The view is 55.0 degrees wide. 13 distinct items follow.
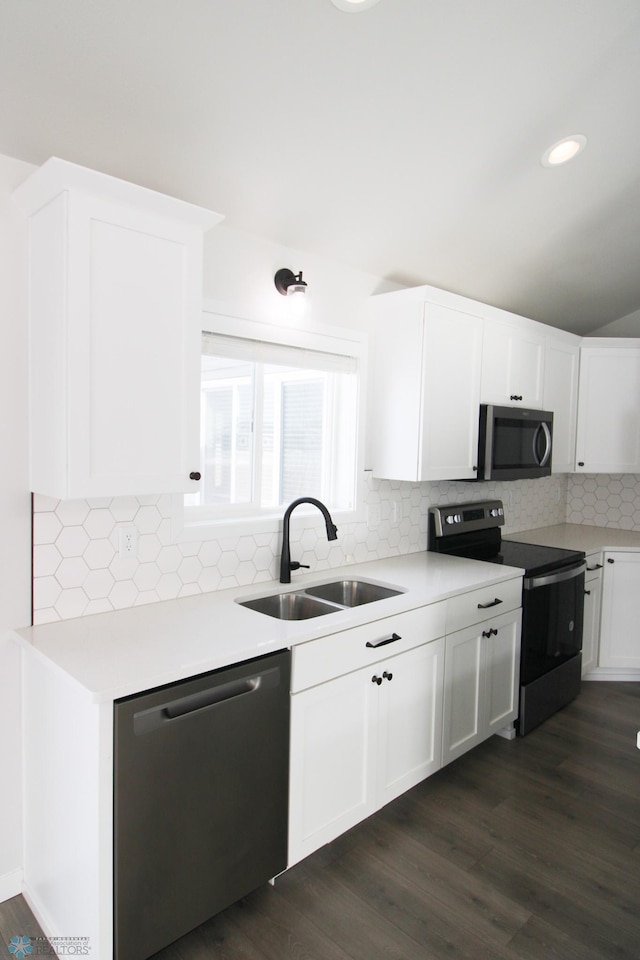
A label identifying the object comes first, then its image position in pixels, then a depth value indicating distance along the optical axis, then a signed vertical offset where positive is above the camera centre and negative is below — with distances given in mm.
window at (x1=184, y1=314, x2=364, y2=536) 2537 +158
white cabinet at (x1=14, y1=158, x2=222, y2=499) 1657 +337
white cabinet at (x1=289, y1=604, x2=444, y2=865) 2006 -1012
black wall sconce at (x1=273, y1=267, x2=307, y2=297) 2525 +723
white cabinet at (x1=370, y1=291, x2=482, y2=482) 2885 +342
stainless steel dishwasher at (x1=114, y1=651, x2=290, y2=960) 1533 -942
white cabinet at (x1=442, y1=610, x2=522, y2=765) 2645 -1012
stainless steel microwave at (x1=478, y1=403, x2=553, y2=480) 3221 +97
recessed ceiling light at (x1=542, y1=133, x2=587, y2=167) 2482 +1281
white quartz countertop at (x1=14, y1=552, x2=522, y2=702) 1576 -557
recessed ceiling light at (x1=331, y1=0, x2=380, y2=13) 1625 +1202
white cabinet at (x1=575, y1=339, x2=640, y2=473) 4105 +393
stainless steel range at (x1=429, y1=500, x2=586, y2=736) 3078 -710
